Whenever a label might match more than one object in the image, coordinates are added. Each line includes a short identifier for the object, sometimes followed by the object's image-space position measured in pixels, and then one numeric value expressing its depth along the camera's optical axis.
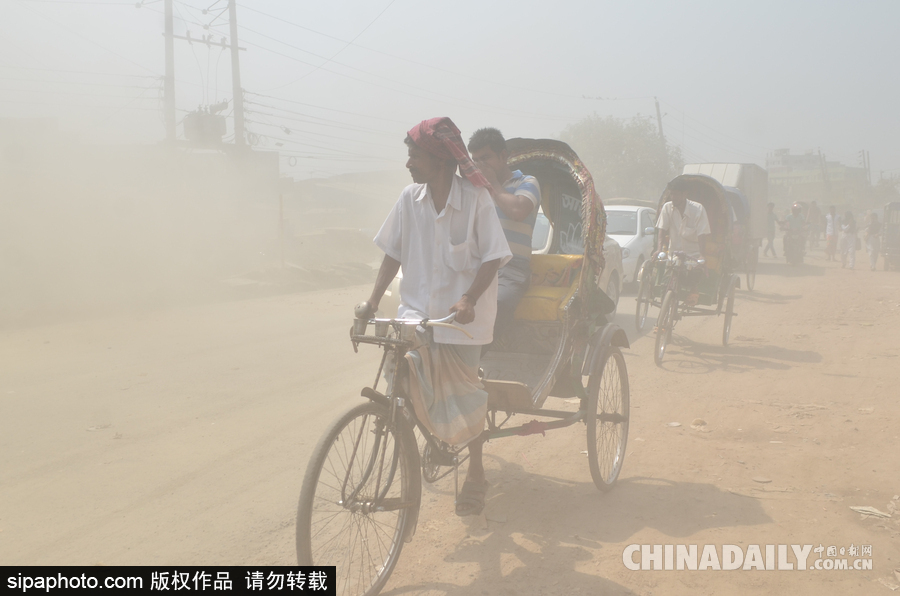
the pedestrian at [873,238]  21.44
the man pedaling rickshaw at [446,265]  3.21
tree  52.56
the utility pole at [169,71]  25.28
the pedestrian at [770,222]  25.27
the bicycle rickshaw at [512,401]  2.98
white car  14.40
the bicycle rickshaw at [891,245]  21.30
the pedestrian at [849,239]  22.17
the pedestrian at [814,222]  30.81
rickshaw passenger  4.55
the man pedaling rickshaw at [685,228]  9.12
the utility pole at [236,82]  27.94
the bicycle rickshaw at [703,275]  8.73
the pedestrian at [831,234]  24.47
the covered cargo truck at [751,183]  22.73
